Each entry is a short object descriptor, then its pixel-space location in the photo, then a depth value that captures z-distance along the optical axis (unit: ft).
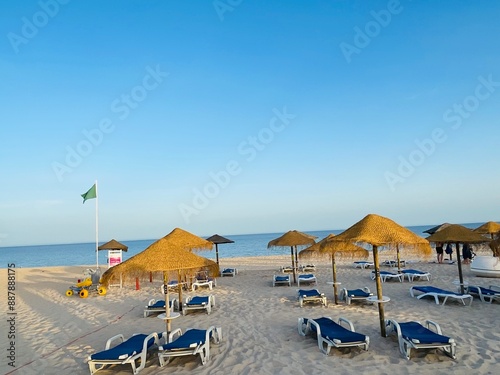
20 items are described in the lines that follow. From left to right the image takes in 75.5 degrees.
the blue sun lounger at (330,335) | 16.89
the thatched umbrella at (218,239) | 52.14
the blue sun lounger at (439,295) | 26.61
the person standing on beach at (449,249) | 57.99
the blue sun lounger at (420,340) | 16.06
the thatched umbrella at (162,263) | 18.42
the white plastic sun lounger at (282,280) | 39.00
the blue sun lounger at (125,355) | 15.81
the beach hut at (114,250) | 49.47
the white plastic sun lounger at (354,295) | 28.12
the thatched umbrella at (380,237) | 18.71
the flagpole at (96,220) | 56.47
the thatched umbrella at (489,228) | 46.10
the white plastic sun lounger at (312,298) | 28.09
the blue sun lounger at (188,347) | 16.67
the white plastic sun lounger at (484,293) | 27.02
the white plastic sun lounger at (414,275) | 38.42
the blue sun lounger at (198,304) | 27.30
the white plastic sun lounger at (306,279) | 38.58
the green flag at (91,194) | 57.11
